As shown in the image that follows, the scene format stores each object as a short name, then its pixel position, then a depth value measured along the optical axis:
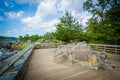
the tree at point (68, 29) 9.70
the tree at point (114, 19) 5.81
